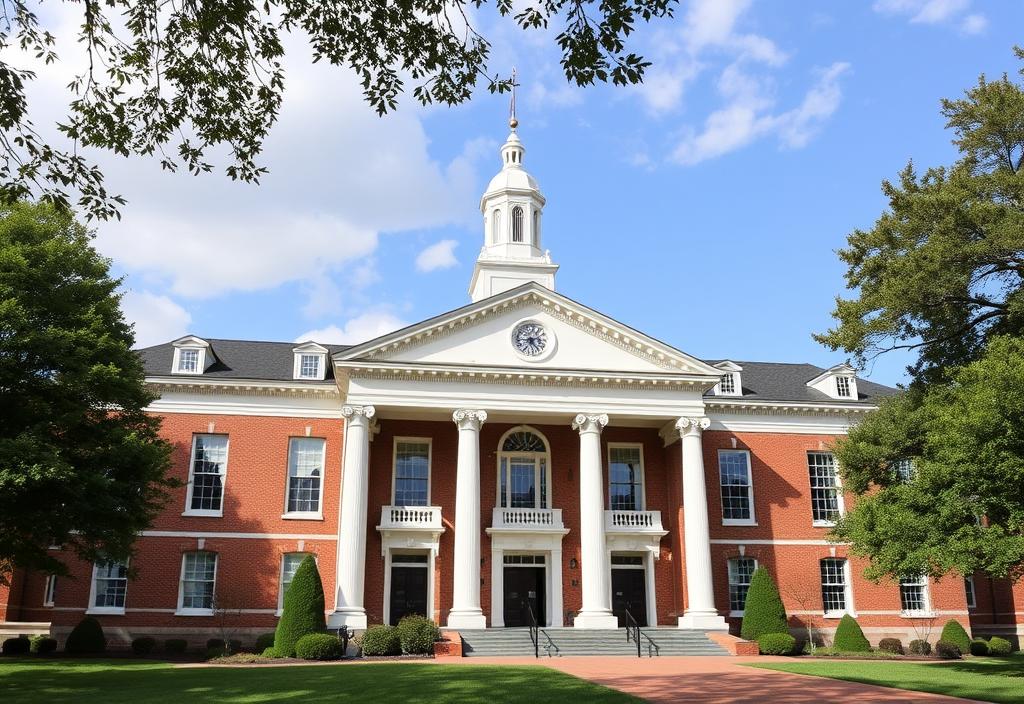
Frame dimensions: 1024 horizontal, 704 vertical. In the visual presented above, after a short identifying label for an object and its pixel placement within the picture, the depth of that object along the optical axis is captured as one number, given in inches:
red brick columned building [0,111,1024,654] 1249.4
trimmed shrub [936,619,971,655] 1310.3
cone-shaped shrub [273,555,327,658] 1047.6
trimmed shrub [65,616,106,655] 1143.6
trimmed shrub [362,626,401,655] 1055.6
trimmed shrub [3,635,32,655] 1138.0
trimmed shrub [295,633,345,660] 1023.0
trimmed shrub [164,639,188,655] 1198.9
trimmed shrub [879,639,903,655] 1307.8
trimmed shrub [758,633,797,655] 1143.0
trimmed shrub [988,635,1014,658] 1344.7
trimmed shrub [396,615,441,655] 1064.8
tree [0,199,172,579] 813.2
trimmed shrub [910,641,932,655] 1317.7
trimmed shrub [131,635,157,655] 1189.0
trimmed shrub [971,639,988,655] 1327.5
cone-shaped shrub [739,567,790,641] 1184.8
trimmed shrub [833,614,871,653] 1224.2
